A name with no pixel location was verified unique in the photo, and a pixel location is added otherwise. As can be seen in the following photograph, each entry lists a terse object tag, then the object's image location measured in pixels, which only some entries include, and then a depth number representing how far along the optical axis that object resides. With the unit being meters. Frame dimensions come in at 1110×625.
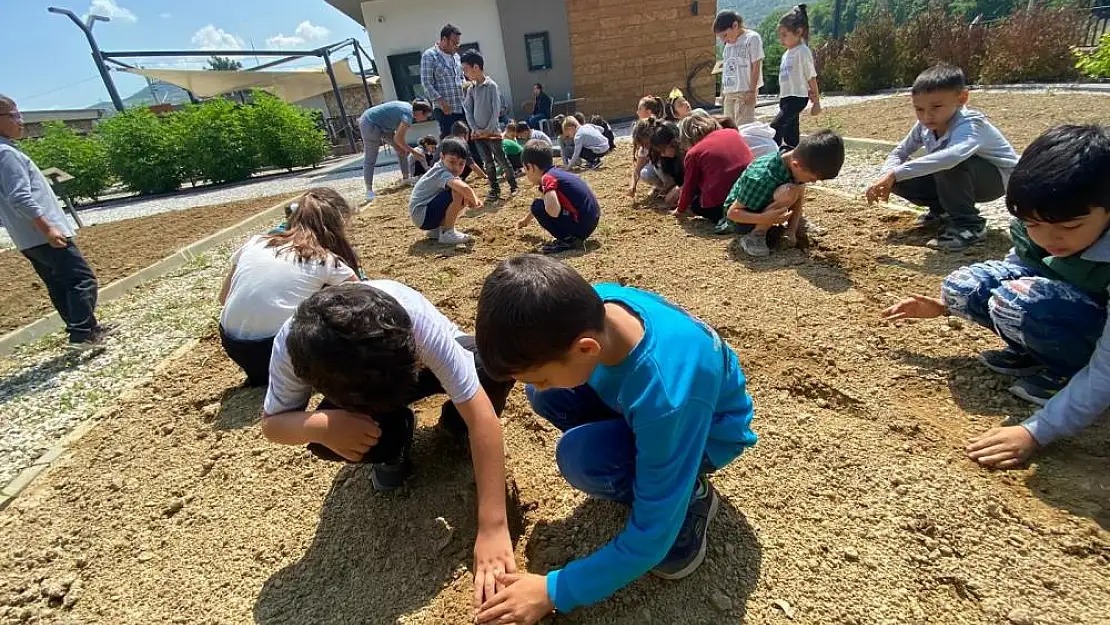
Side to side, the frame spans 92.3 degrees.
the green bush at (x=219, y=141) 11.94
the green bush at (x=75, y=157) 11.52
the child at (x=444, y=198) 4.77
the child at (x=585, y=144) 7.55
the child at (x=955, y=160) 3.03
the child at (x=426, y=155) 8.60
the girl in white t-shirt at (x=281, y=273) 2.29
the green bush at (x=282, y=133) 12.32
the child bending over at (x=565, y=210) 4.09
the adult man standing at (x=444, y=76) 7.32
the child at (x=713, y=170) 4.05
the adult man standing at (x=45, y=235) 3.30
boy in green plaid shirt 3.09
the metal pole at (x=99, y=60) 13.72
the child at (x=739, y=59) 5.80
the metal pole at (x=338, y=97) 14.93
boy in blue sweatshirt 1.08
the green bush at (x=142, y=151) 11.70
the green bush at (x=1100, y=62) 6.87
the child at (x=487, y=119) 6.59
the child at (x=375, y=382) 1.37
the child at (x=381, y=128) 7.52
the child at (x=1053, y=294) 1.49
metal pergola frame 13.50
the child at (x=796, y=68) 5.45
